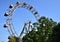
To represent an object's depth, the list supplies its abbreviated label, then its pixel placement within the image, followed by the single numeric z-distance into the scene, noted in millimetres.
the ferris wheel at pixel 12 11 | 34861
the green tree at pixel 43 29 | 45361
